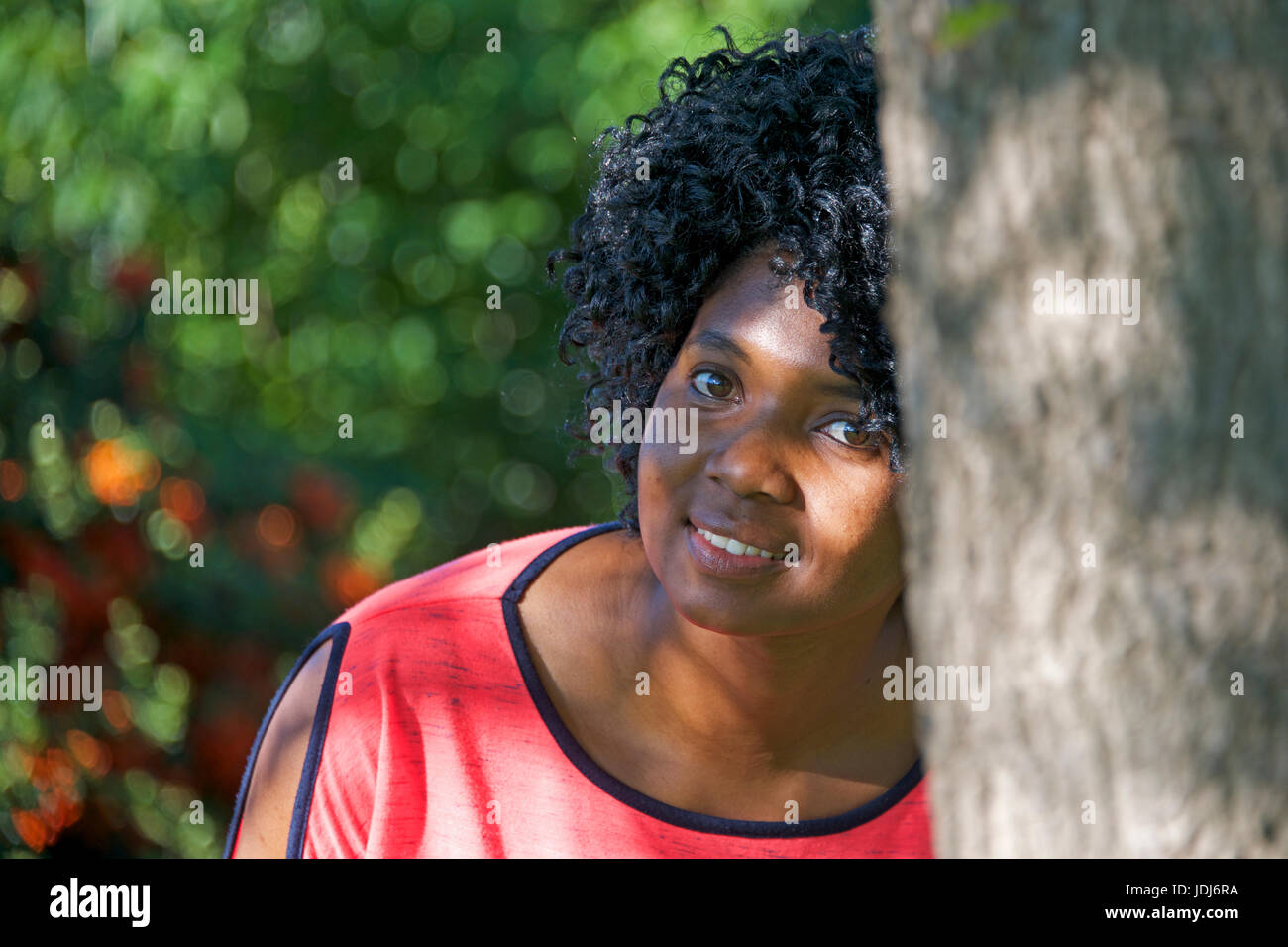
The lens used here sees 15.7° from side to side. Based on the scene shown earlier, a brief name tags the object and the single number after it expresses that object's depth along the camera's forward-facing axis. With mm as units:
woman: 1994
